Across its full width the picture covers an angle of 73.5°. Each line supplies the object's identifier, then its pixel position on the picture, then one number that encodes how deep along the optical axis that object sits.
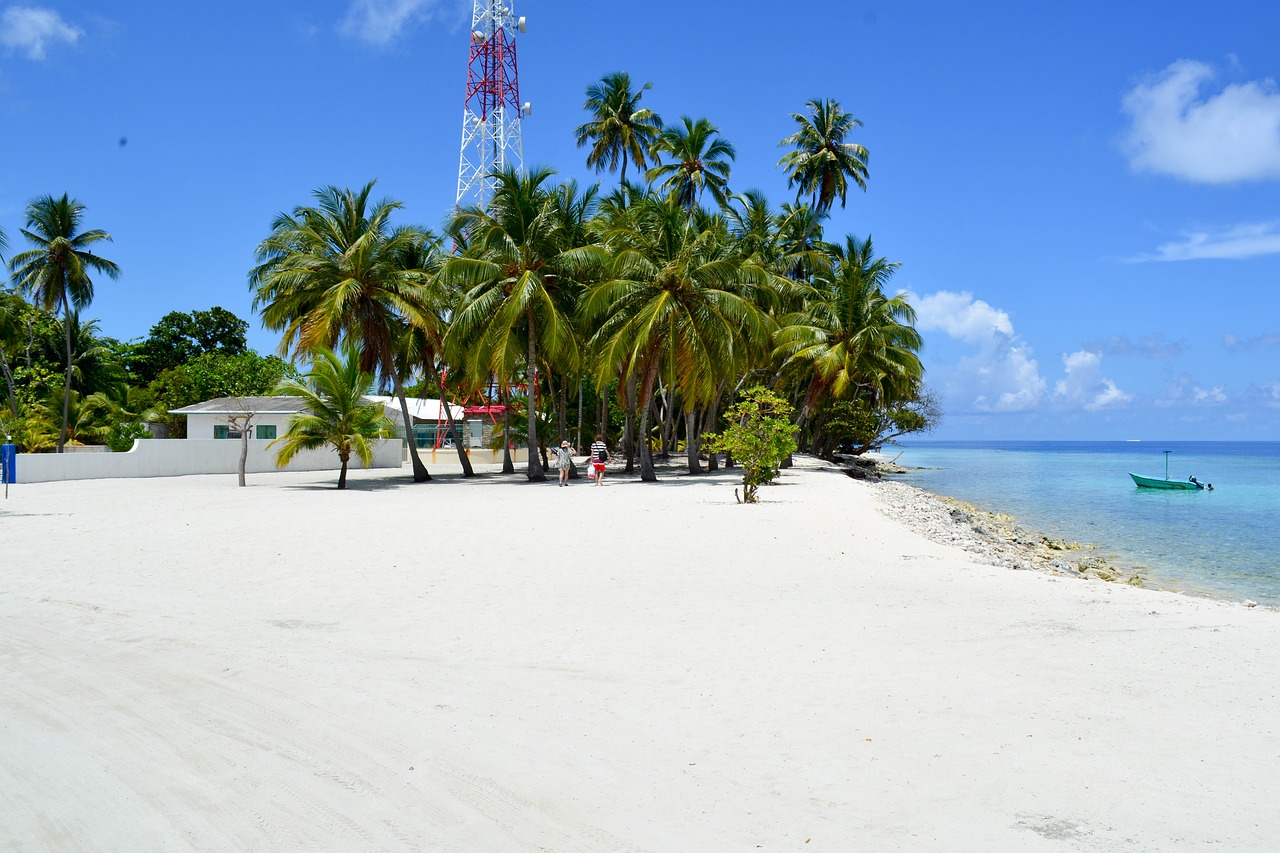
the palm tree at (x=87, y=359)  43.88
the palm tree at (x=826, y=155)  42.41
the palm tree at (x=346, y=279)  25.84
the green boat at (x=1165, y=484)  39.53
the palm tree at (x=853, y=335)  34.41
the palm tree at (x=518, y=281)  25.22
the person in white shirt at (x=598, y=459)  24.30
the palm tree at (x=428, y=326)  26.94
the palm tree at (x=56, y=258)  36.12
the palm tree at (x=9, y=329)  33.69
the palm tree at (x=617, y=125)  39.94
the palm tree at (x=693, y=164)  38.09
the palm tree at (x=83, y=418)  38.19
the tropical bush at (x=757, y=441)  18.98
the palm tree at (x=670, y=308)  24.80
